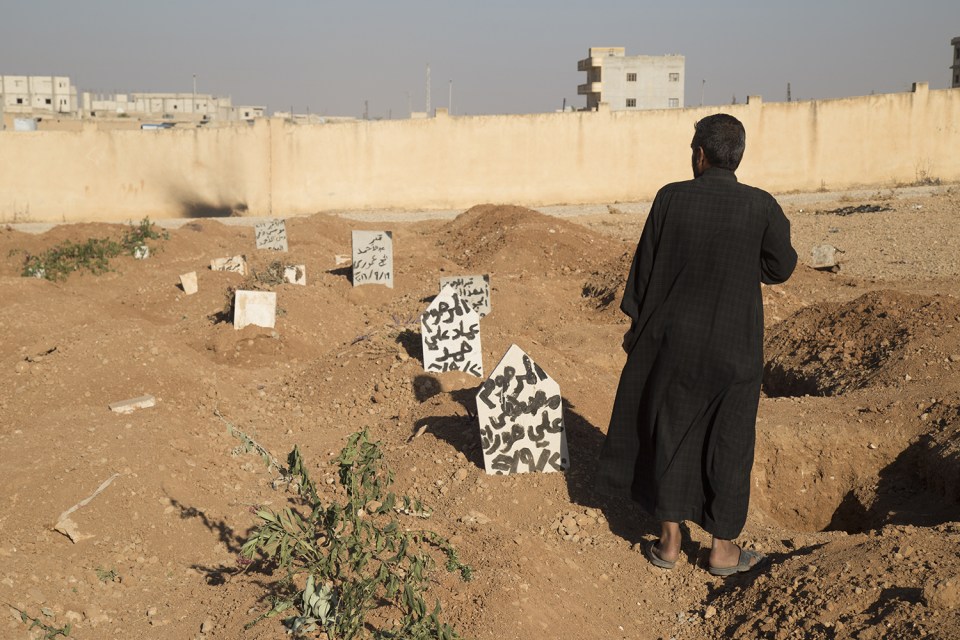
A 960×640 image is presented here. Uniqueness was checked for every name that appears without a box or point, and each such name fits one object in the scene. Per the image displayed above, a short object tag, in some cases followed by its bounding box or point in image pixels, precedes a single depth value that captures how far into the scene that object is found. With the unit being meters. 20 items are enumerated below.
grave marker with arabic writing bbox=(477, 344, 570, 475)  4.80
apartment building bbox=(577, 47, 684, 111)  52.69
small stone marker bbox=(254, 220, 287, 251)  13.56
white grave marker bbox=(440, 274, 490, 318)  8.97
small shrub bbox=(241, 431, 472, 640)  3.14
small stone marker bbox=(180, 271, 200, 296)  10.85
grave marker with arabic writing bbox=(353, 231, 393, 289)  10.89
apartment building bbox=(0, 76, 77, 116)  70.56
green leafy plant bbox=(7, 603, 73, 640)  3.50
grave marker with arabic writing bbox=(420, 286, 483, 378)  6.94
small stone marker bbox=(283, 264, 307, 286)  10.88
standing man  3.76
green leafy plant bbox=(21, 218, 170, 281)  12.55
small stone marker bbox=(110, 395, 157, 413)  6.44
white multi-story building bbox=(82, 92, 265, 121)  75.50
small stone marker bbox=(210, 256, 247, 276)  11.88
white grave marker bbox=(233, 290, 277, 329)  8.77
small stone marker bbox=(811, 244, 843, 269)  12.10
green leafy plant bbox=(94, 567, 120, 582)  4.27
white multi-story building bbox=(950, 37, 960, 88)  52.23
